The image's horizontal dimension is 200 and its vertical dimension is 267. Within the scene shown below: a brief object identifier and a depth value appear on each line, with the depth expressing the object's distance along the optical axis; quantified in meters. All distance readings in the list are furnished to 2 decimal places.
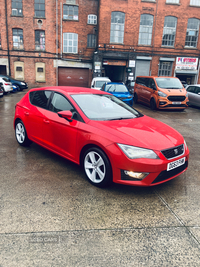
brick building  24.58
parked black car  22.38
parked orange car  12.52
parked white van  14.69
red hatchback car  3.30
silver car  14.48
